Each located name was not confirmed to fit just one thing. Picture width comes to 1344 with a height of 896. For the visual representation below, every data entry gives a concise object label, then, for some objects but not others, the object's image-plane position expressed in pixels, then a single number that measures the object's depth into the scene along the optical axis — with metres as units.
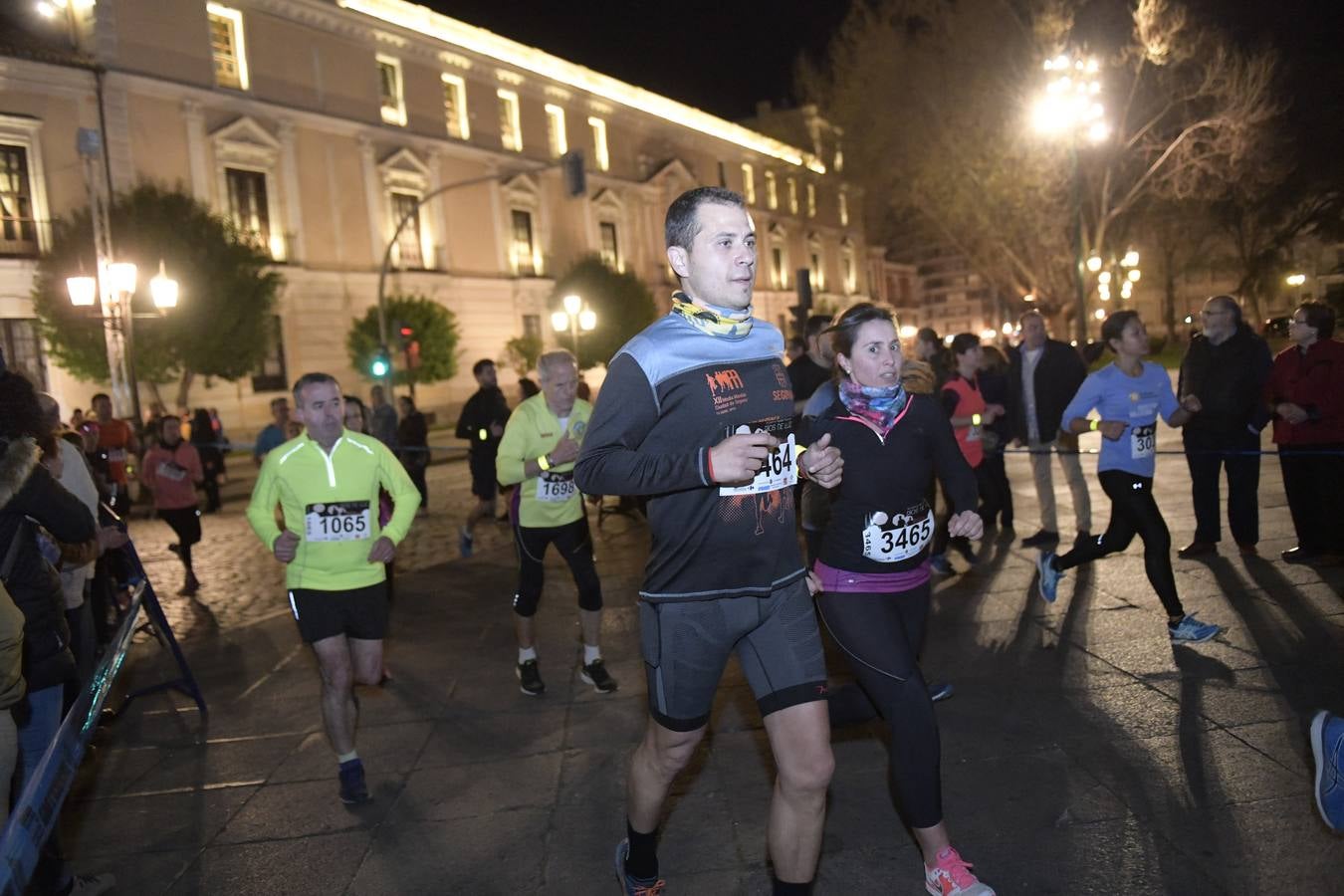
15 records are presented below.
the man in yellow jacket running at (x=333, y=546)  4.55
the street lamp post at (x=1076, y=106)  20.50
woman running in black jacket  3.48
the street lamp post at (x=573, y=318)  33.09
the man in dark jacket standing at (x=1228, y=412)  7.97
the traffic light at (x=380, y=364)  24.16
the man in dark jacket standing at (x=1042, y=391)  9.21
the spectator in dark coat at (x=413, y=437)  14.47
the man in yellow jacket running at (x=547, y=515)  5.91
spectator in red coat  7.40
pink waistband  3.54
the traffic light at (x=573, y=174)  23.23
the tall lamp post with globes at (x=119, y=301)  17.23
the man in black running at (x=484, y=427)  11.72
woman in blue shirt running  5.67
